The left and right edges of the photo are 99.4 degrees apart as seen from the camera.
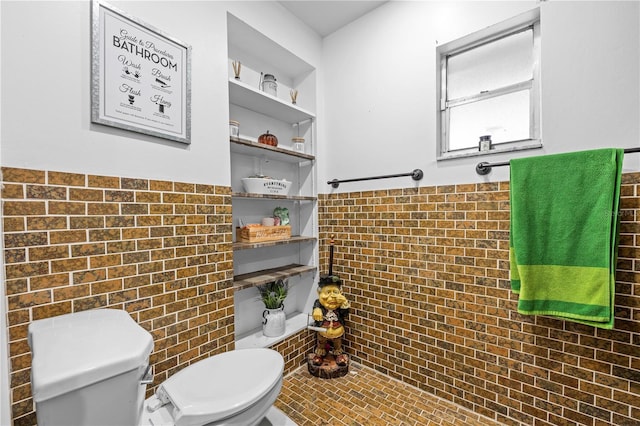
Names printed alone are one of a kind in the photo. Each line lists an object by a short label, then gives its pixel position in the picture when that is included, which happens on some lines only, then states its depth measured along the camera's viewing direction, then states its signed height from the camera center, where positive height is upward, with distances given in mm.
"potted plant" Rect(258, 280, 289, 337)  1962 -725
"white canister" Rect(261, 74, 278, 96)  1989 +927
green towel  1177 -118
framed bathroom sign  1153 +632
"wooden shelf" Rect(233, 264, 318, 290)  1776 -477
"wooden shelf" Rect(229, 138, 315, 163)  1783 +438
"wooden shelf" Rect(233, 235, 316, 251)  1757 -228
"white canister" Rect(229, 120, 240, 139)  1745 +533
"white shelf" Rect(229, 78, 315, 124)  1794 +793
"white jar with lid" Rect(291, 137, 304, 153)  2199 +539
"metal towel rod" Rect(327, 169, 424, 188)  1796 +237
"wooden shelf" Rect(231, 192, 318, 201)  1761 +101
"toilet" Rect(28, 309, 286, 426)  636 -470
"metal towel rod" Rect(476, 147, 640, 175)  1468 +241
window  1546 +751
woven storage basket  1889 -167
